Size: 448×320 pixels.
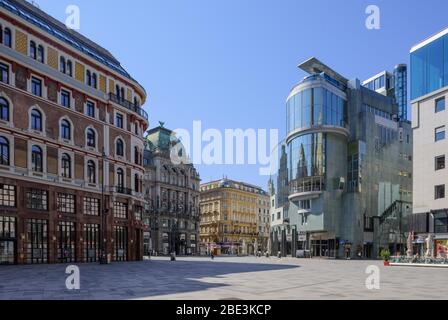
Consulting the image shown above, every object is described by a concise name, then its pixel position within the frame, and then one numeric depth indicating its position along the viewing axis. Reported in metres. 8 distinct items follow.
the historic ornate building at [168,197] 102.50
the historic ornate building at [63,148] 39.00
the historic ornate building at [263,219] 148.75
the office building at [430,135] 54.81
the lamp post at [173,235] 105.19
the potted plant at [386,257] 46.09
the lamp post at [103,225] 43.82
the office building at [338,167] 76.00
